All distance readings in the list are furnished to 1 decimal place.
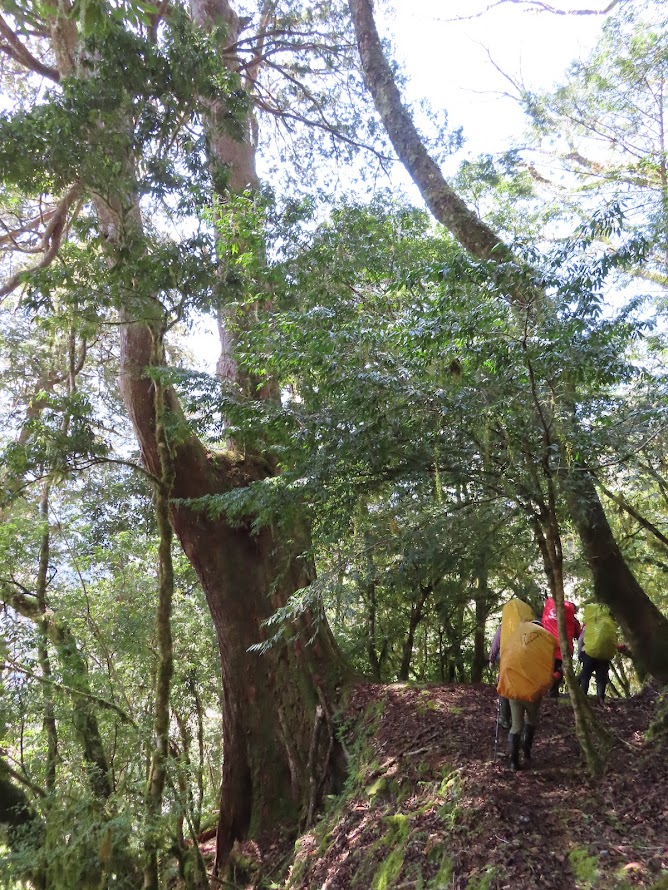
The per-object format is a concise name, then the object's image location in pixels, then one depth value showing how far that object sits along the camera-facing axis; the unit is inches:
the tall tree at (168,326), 239.0
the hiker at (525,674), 181.8
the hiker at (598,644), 244.1
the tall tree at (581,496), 212.4
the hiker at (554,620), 239.5
